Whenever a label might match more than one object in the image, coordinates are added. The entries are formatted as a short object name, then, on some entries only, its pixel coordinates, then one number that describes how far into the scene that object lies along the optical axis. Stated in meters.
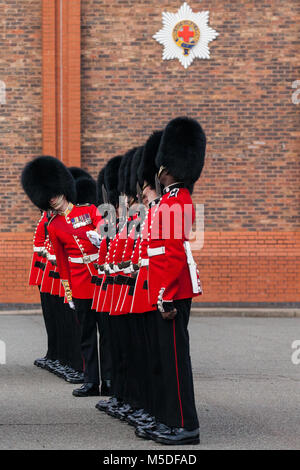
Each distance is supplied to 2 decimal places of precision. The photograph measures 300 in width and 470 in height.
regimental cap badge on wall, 33.37
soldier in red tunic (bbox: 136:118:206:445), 11.57
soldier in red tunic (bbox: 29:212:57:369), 19.34
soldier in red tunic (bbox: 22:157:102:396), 15.91
